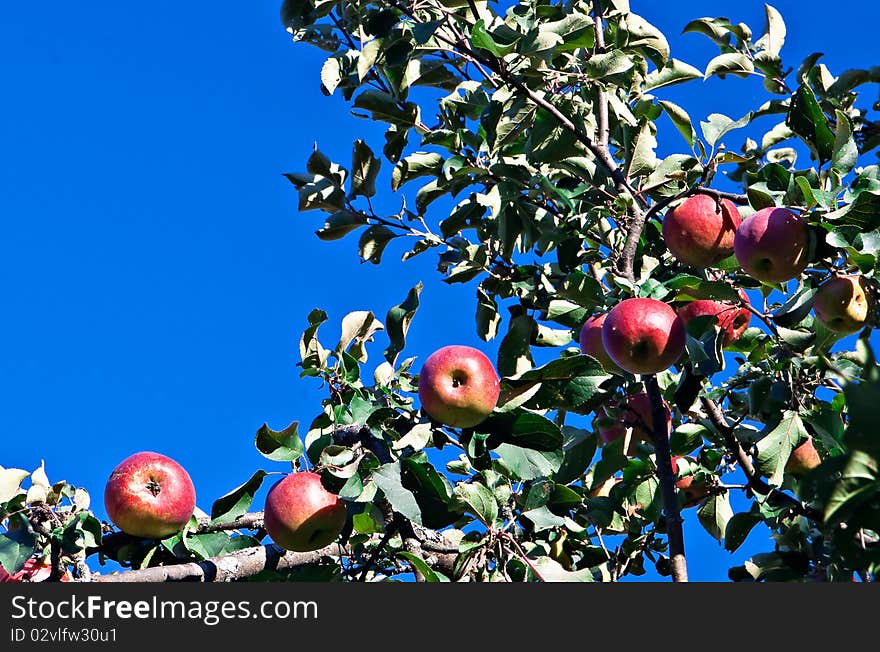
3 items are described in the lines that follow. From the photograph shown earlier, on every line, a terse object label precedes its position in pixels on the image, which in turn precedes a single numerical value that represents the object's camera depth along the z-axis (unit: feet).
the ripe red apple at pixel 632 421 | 18.17
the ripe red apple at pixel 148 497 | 16.67
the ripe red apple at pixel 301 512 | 15.96
